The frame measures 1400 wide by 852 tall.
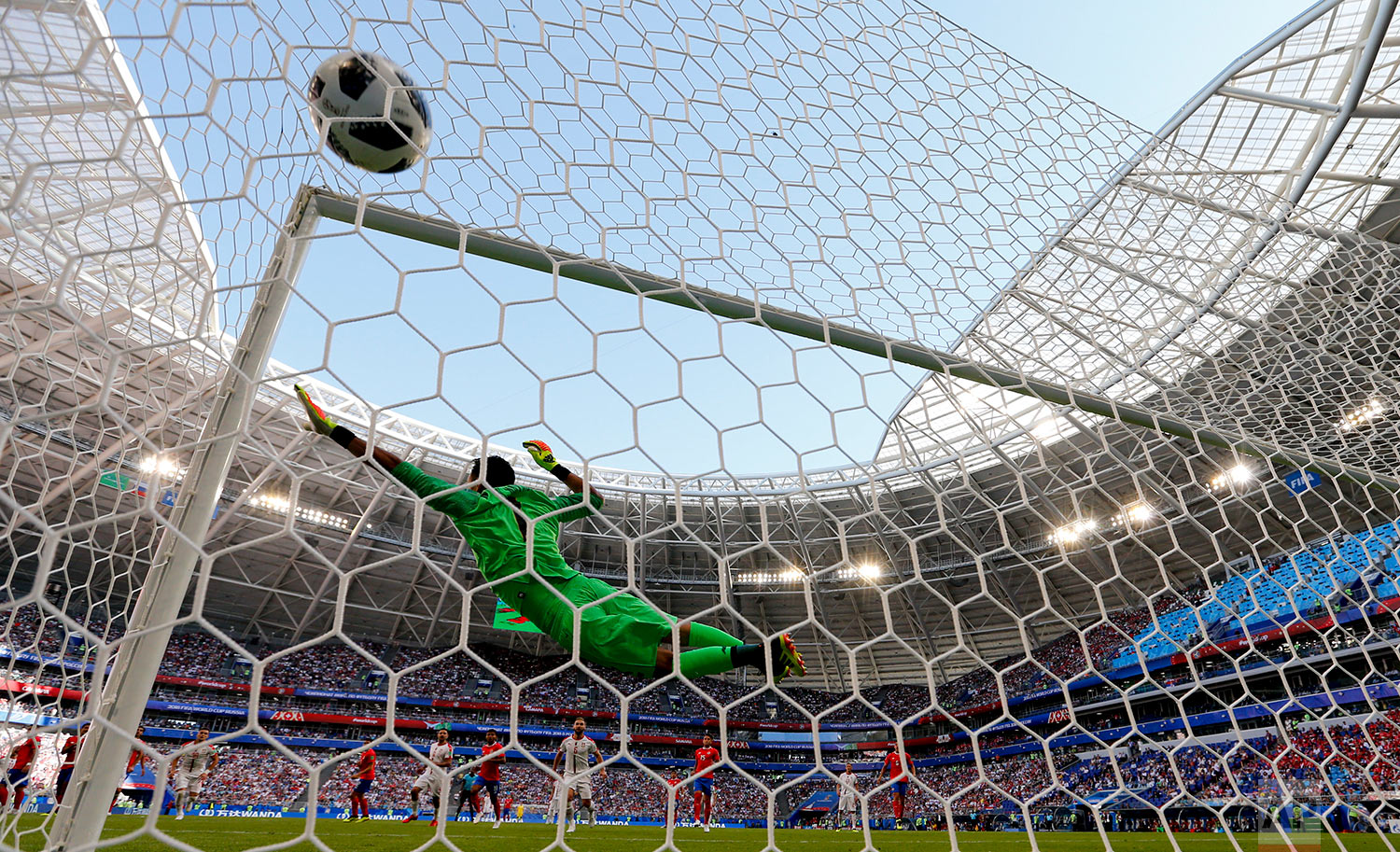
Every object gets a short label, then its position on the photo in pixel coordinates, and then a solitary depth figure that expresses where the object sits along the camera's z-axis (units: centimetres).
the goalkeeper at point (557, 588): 242
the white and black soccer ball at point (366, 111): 225
